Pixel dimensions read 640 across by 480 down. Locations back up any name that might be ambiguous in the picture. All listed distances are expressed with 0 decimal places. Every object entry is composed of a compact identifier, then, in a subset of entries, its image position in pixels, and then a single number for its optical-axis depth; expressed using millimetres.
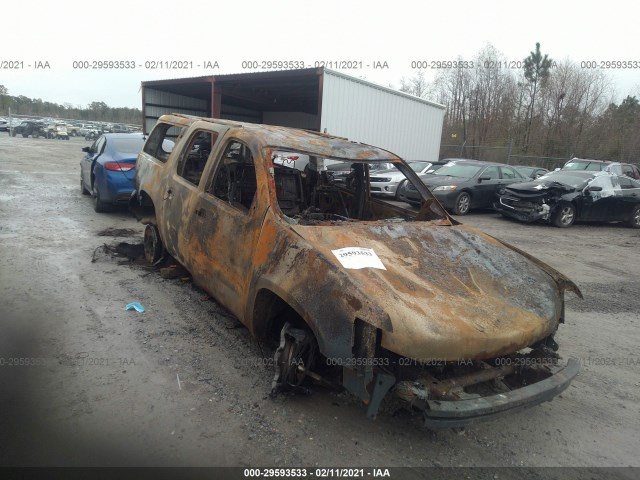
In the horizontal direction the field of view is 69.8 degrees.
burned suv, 2586
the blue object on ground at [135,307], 4508
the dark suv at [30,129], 40531
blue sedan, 8414
